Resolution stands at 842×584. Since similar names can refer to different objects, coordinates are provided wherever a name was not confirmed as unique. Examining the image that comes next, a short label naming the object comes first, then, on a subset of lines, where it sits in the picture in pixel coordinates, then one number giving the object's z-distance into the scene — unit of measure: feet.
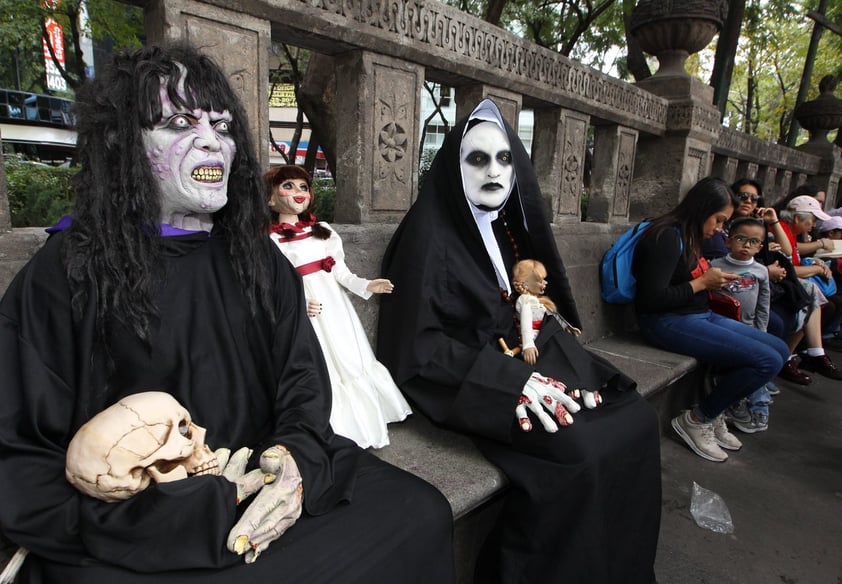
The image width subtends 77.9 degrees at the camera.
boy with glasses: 12.44
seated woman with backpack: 11.10
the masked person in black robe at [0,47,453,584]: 4.07
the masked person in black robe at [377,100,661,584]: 6.37
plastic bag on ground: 9.02
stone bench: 5.82
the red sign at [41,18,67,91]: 76.54
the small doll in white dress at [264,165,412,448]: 6.80
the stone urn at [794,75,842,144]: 27.71
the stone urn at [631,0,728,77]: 14.55
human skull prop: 3.99
